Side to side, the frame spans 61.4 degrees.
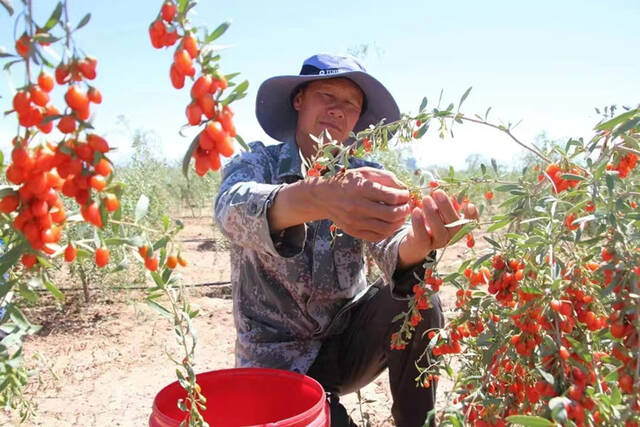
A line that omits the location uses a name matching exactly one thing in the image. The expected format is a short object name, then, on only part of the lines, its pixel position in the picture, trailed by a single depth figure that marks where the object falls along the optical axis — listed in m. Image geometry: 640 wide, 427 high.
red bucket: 1.65
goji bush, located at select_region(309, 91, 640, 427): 0.88
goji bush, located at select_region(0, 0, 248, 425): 0.68
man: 2.03
